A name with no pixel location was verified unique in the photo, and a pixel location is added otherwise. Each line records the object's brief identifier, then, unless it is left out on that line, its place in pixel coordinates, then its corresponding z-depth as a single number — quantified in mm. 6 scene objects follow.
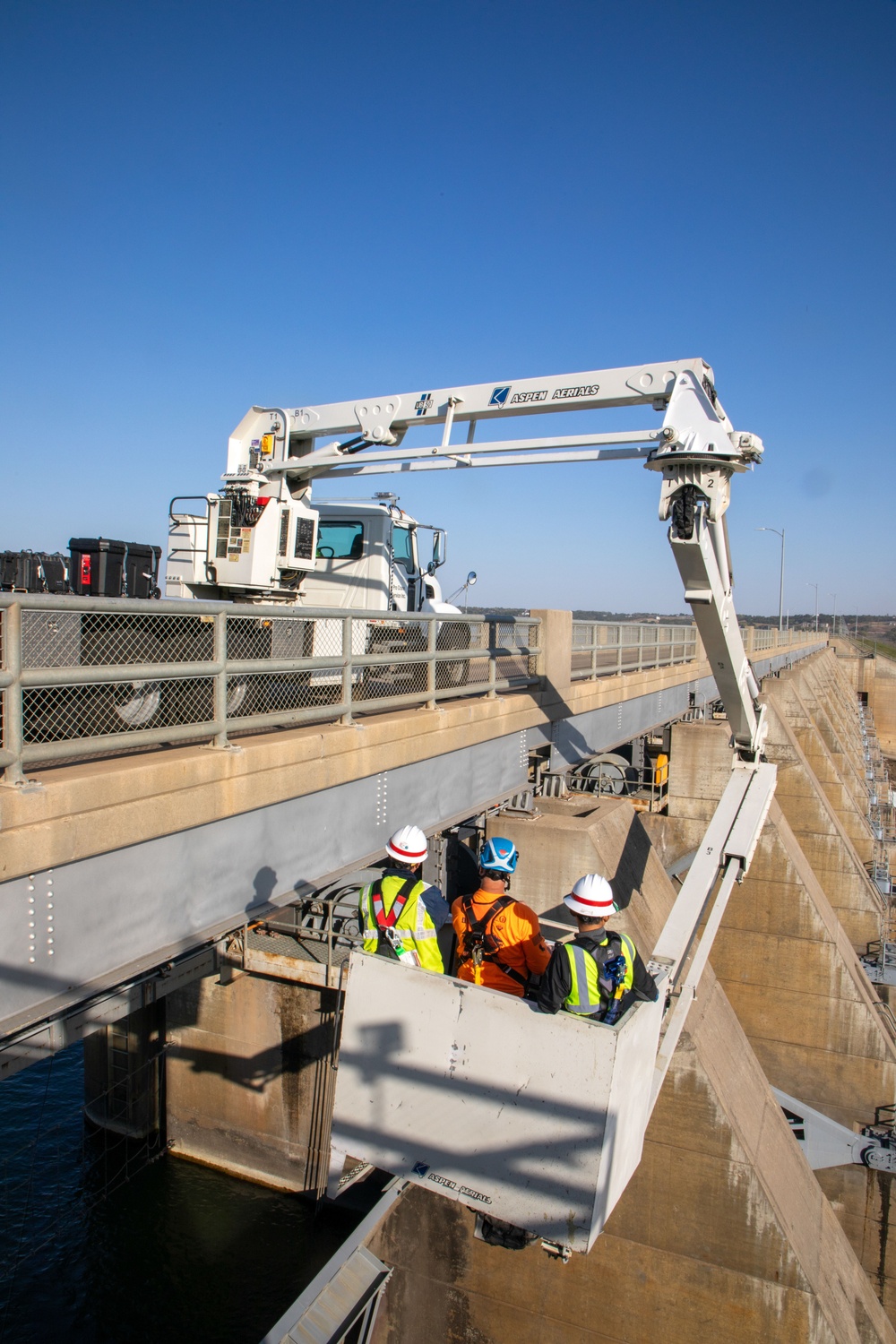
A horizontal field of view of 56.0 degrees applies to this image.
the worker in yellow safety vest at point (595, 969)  3898
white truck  7285
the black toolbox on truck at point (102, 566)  6684
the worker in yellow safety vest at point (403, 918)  4352
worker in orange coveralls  4547
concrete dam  4227
